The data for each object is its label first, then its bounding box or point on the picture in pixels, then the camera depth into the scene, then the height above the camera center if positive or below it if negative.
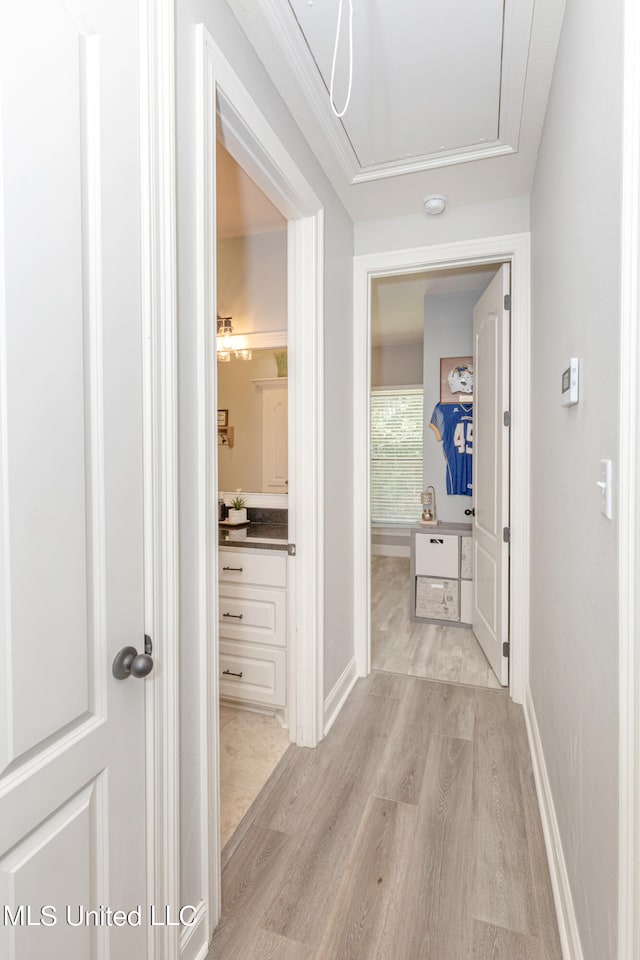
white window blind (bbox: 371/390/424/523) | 6.18 +0.20
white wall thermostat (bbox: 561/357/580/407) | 1.30 +0.25
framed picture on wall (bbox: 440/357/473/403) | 3.91 +0.75
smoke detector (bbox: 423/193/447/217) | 2.44 +1.38
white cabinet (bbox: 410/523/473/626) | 3.54 -0.79
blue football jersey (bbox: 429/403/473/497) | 3.86 +0.25
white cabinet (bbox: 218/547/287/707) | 2.33 -0.78
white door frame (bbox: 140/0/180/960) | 1.00 +0.05
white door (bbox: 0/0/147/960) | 0.71 -0.02
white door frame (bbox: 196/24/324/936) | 1.24 +0.29
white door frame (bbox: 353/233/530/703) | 2.47 +0.72
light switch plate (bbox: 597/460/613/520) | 0.93 -0.04
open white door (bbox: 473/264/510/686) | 2.62 -0.01
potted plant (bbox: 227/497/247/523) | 2.73 -0.25
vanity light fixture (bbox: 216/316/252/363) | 3.07 +0.82
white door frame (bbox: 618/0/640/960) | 0.78 -0.08
